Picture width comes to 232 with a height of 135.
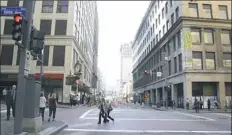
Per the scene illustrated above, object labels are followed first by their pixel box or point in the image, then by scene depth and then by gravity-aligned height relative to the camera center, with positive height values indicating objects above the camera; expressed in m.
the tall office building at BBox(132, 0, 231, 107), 39.38 +7.02
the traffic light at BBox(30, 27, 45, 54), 9.66 +1.99
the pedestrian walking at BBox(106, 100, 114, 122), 17.04 -0.65
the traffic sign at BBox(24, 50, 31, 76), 9.22 +1.11
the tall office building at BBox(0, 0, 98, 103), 38.59 +7.29
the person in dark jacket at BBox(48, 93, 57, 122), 16.12 -0.44
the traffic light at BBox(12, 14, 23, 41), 8.71 +2.19
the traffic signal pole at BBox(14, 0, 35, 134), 8.86 +0.79
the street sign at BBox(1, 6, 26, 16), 9.33 +2.94
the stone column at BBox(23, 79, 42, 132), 9.85 -0.50
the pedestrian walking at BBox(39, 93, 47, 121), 15.16 -0.41
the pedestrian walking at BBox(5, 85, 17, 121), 14.89 -0.09
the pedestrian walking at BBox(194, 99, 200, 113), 31.30 -0.89
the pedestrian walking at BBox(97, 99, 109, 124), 16.31 -0.91
